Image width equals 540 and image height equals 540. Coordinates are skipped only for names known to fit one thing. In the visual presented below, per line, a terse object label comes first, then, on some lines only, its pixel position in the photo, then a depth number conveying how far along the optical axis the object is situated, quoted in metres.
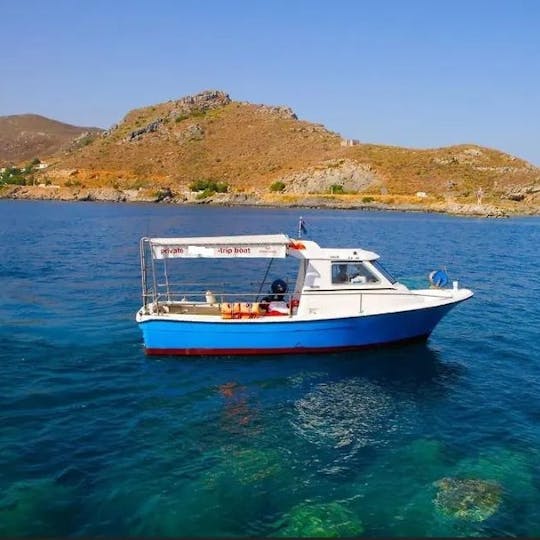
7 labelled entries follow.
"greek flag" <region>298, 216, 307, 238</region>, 20.28
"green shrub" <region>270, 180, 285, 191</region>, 150.88
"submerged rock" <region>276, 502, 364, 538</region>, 9.70
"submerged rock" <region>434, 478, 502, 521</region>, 10.47
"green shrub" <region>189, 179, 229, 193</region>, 149.88
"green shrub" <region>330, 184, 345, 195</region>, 147.00
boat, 18.64
